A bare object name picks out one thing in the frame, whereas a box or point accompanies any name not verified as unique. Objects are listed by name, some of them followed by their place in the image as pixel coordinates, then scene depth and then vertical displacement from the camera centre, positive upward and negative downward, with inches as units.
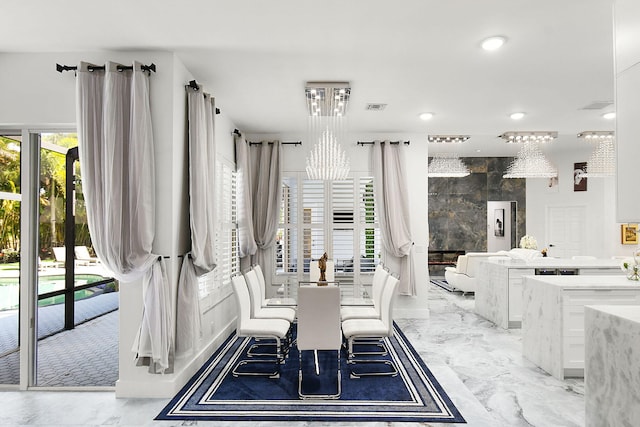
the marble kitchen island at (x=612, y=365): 83.4 -32.5
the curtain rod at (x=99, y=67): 124.5 +47.4
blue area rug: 116.1 -55.8
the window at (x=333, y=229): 239.1 -5.1
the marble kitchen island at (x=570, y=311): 141.9 -32.7
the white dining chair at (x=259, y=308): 167.3 -37.6
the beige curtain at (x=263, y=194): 234.5 +15.3
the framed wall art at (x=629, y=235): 318.7 -13.9
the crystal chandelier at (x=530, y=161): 252.1 +36.7
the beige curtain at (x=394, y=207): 233.1 +7.1
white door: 342.0 -10.5
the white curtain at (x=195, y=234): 133.0 -4.4
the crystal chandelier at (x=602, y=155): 243.0 +37.3
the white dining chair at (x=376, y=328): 144.8 -39.2
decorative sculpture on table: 163.5 -20.4
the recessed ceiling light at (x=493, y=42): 120.6 +52.8
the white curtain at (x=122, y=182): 122.3 +12.0
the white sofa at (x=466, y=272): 301.6 -40.2
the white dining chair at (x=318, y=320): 132.3 -32.7
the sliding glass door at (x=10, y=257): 135.2 -11.5
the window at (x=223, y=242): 173.9 -10.6
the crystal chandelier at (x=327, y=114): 160.2 +48.9
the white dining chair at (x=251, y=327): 145.6 -38.8
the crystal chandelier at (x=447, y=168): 316.2 +39.7
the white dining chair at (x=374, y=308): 165.6 -38.3
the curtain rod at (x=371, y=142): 237.5 +44.9
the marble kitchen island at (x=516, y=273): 206.5 -28.3
